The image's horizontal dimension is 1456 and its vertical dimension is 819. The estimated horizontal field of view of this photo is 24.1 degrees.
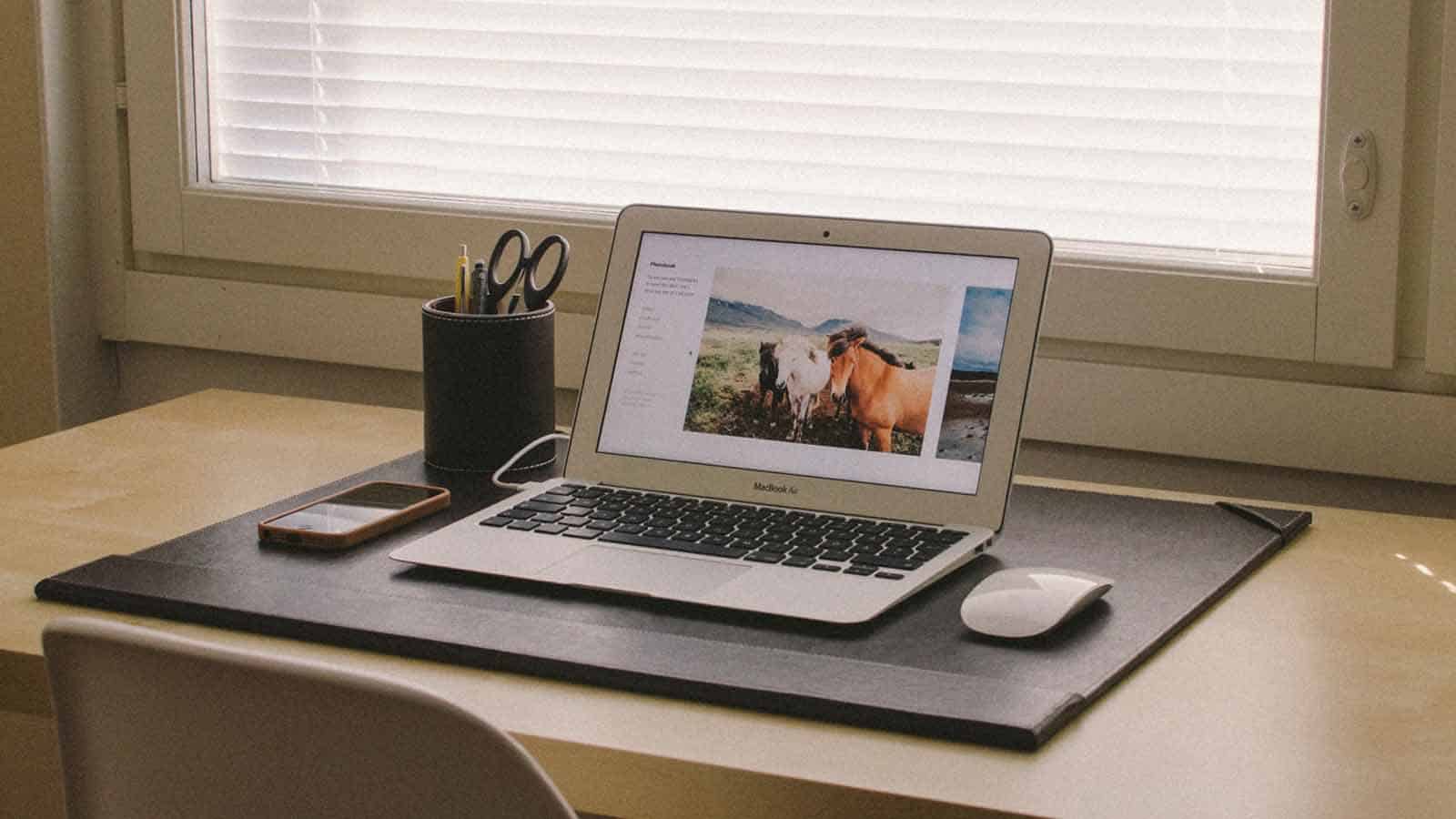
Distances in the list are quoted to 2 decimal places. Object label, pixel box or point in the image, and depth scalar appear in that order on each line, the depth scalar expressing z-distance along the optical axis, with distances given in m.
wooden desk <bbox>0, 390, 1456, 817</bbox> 1.70
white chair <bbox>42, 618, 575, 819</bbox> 1.62
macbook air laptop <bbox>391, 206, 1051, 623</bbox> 1.99
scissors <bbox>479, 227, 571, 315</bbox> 2.22
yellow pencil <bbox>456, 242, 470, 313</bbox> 2.22
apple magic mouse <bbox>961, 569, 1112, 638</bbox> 1.85
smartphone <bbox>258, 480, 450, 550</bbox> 2.00
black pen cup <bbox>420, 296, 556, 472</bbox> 2.18
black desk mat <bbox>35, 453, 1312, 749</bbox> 1.78
